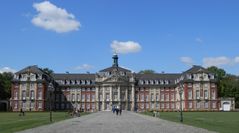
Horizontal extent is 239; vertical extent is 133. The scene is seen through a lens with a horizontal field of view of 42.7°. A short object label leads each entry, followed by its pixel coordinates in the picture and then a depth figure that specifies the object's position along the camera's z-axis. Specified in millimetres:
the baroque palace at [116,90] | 87114
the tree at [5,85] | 80395
